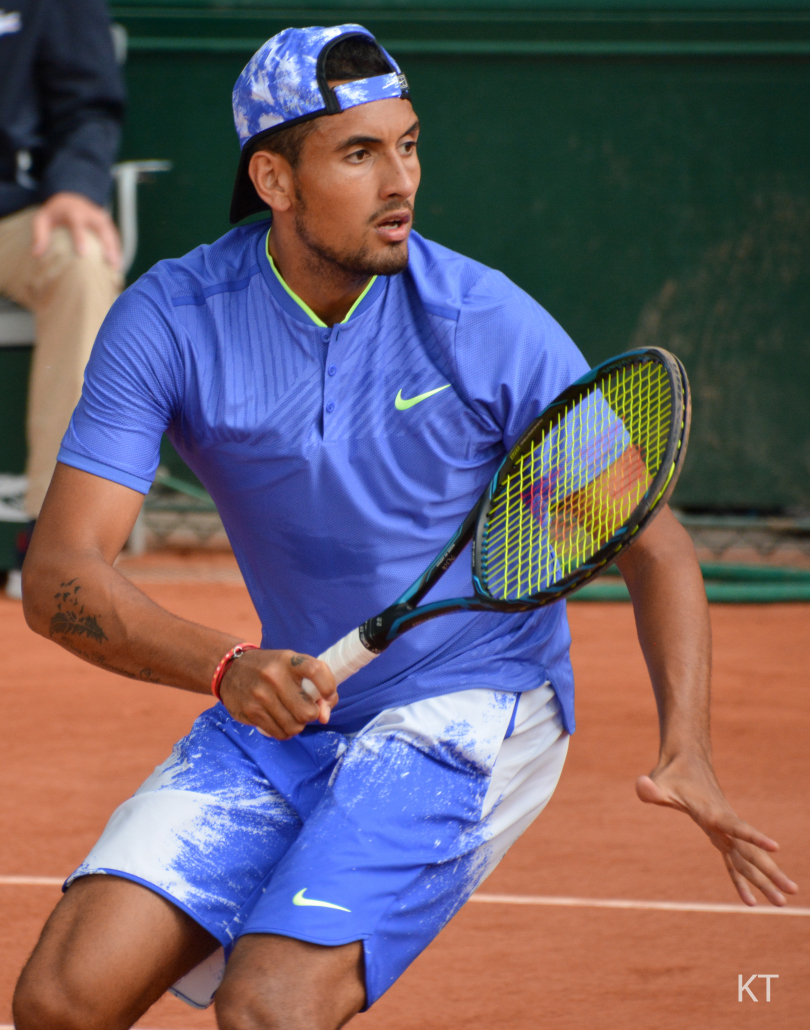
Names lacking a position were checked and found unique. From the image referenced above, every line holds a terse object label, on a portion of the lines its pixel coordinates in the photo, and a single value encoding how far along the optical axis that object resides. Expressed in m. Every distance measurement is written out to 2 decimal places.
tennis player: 10.85
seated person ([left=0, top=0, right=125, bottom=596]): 15.88
